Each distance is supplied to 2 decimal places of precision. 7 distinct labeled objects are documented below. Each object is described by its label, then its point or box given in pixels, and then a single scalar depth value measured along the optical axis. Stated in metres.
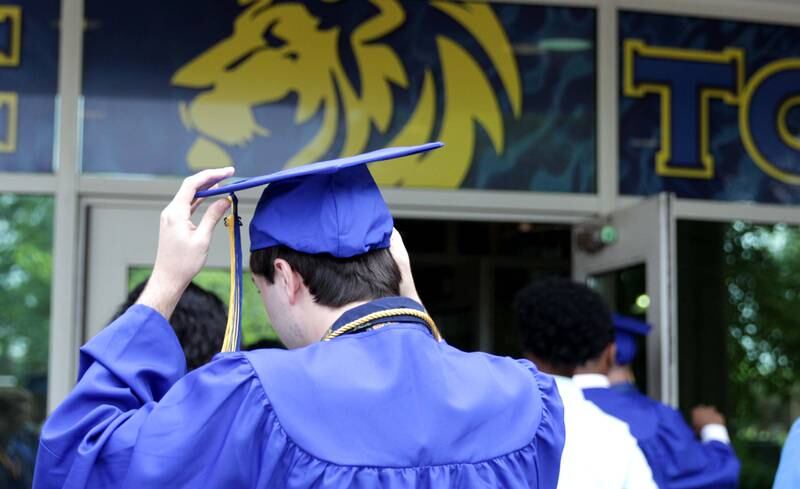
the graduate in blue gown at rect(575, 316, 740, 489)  3.82
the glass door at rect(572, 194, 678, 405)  4.46
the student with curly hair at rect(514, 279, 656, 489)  2.86
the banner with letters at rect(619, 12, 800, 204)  5.26
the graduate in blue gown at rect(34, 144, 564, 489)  1.69
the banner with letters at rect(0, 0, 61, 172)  4.71
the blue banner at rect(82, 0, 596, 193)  4.80
